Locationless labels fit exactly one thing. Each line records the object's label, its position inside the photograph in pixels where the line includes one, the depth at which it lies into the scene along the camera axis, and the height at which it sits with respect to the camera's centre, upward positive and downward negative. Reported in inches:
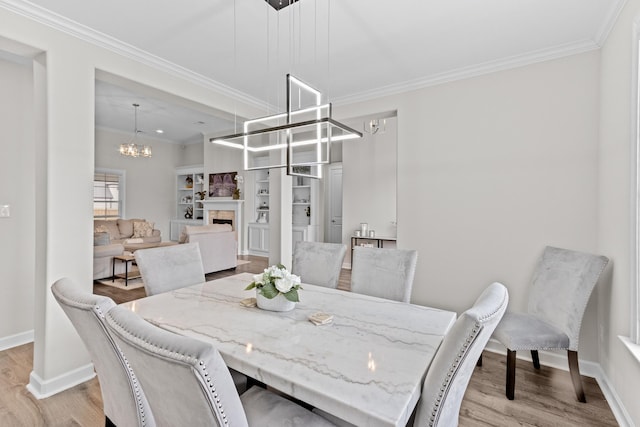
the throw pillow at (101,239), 204.1 -19.8
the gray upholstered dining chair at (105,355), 42.6 -21.0
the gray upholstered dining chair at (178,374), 30.2 -16.5
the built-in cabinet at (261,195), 310.8 +13.6
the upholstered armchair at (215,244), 208.8 -24.0
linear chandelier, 67.6 +17.4
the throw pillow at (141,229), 266.5 -17.1
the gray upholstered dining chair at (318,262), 99.2 -16.7
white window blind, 276.5 +12.6
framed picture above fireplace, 303.9 +24.2
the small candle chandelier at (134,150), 229.5 +42.9
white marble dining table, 39.0 -22.0
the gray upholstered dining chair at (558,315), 83.6 -29.1
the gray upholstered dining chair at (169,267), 85.8 -16.6
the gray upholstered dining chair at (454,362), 39.1 -19.2
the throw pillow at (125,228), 264.8 -16.3
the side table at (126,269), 194.8 -38.5
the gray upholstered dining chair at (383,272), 86.3 -17.3
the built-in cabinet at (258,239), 295.4 -27.3
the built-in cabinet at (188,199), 330.3 +10.4
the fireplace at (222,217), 304.8 -7.7
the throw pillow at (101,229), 243.7 -16.0
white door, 271.4 +4.3
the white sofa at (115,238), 197.0 -22.7
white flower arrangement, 66.6 -15.7
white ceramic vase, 68.1 -20.0
